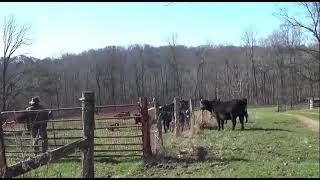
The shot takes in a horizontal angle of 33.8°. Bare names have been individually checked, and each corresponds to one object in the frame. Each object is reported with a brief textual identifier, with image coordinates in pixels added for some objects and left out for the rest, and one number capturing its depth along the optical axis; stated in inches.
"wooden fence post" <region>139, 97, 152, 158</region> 550.0
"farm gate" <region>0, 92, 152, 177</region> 275.4
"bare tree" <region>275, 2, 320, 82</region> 2596.0
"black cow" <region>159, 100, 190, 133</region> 1010.8
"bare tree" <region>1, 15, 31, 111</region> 2824.8
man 570.3
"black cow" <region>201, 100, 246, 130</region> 1000.2
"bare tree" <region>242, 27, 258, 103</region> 5137.8
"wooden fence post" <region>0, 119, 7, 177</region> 422.6
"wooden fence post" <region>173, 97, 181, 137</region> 808.9
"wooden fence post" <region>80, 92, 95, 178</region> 328.5
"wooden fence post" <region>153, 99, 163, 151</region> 587.2
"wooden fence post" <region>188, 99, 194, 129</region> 938.4
